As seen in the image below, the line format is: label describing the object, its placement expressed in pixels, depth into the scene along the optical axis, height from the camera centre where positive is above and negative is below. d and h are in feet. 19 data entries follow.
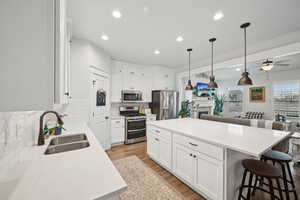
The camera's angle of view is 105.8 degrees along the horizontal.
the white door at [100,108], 9.11 -0.73
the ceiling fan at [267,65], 8.45 +2.62
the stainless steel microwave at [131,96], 12.40 +0.41
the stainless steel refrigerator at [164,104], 13.50 -0.53
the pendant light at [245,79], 6.33 +1.19
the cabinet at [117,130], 11.10 -3.06
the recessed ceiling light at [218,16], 5.60 +4.27
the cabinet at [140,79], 12.19 +2.54
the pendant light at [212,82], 8.01 +1.27
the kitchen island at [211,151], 4.33 -2.35
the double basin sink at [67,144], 4.18 -1.79
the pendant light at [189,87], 9.44 +1.06
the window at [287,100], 15.07 -0.02
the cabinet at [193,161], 4.53 -3.01
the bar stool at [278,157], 4.68 -2.55
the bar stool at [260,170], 3.99 -2.61
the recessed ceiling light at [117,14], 5.61 +4.36
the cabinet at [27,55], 1.38 +0.59
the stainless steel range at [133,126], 11.63 -2.81
